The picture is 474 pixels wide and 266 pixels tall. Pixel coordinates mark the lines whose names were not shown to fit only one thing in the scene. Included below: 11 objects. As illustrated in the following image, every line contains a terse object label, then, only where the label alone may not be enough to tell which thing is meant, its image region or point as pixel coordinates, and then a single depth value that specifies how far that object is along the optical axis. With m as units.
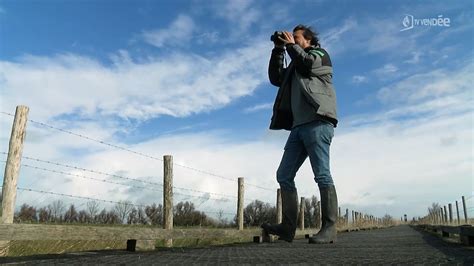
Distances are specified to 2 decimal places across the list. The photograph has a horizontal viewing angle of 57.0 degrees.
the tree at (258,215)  22.10
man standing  3.89
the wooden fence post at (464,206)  29.04
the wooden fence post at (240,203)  10.56
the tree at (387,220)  60.50
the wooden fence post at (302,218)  13.62
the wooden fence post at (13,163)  5.12
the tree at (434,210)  49.56
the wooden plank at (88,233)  3.76
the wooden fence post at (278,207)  12.28
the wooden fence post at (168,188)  7.44
